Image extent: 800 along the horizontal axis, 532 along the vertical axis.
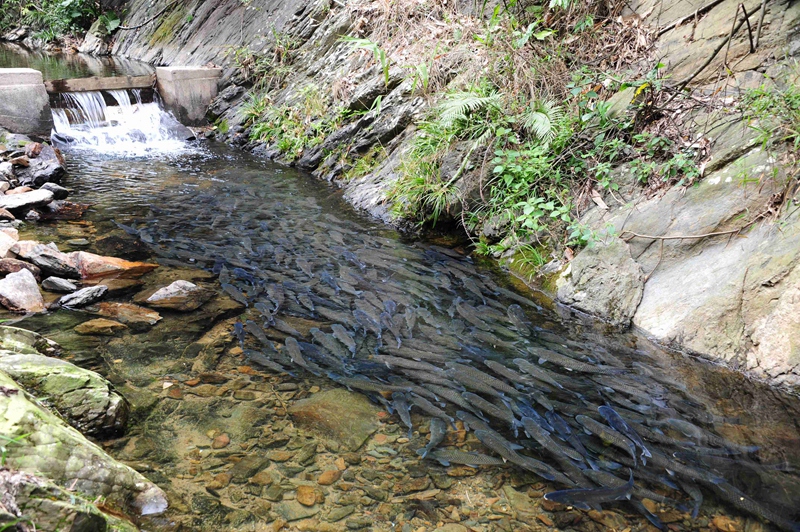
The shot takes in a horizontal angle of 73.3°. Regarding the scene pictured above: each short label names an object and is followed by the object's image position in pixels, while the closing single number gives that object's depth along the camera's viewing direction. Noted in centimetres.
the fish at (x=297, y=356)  389
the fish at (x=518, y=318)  462
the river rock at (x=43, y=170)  783
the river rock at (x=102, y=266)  527
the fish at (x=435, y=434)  319
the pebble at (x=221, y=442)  311
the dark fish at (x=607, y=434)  322
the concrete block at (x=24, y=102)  982
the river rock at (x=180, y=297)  471
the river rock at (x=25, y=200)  669
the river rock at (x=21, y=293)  448
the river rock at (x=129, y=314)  441
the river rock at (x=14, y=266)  489
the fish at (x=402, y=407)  342
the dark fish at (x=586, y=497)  279
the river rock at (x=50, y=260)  507
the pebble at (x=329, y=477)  292
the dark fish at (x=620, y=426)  323
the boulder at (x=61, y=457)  214
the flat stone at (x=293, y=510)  268
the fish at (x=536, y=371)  386
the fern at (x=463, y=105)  636
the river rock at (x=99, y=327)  423
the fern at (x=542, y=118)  596
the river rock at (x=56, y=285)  486
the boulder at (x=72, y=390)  286
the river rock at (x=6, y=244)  515
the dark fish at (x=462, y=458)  307
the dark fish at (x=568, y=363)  404
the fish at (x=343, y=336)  420
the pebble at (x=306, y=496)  278
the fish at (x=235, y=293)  489
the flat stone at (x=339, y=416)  328
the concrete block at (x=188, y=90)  1232
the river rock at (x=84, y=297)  464
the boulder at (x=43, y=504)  177
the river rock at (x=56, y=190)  745
